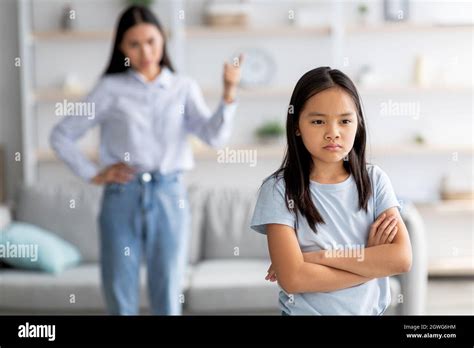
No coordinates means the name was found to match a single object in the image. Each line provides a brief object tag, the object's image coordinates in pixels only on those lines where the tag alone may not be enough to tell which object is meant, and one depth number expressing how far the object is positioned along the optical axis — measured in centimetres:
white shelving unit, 360
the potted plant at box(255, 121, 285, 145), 368
